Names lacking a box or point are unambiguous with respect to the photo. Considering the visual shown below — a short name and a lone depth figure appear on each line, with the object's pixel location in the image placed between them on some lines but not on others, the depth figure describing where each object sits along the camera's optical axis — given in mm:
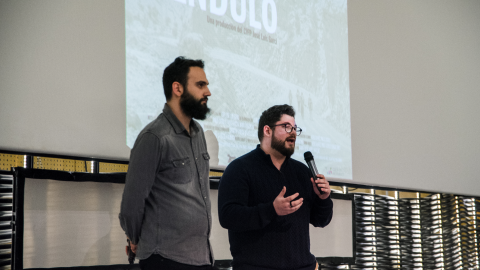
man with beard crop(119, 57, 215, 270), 4799
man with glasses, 5079
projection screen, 5735
